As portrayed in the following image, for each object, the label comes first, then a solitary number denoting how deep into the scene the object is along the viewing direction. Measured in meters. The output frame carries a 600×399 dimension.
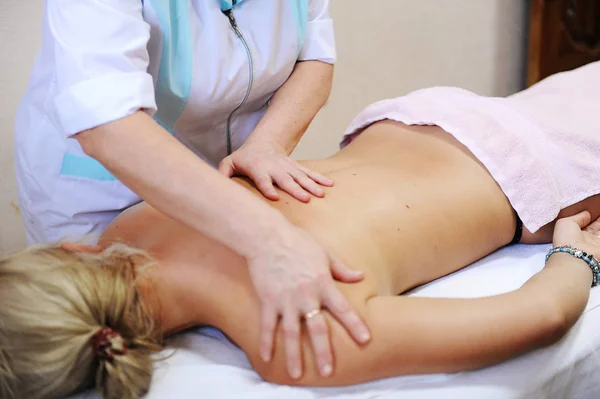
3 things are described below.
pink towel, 1.19
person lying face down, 0.85
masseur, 0.85
